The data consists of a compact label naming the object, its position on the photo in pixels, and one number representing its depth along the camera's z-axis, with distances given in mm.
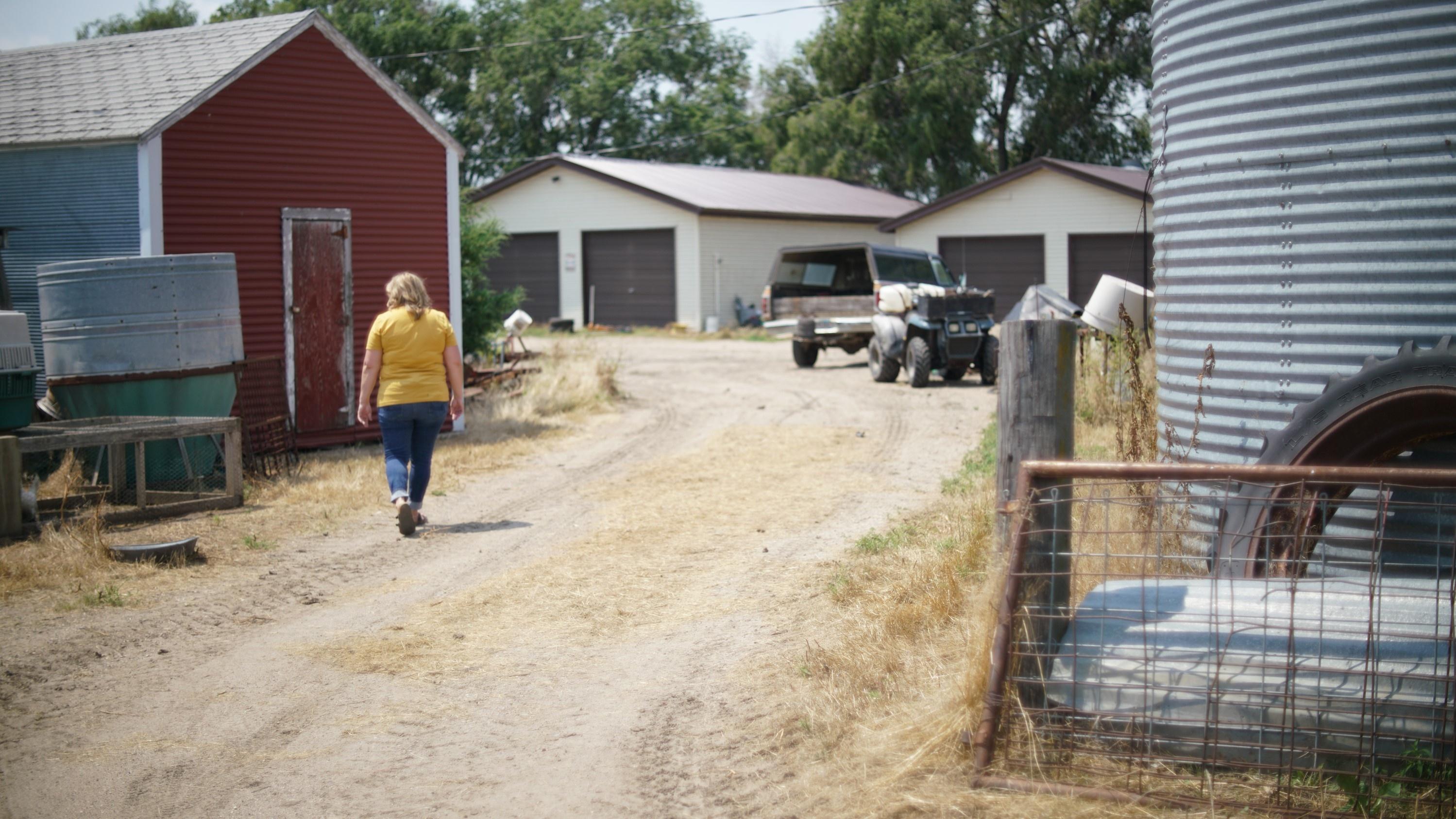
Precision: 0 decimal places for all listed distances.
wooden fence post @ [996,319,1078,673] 5355
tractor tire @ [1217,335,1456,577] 5191
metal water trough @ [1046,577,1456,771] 4059
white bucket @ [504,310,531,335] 17922
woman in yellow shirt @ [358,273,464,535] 8789
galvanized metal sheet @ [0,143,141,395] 11531
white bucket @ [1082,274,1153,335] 10266
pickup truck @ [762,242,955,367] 20984
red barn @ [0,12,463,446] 11742
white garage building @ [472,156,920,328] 32969
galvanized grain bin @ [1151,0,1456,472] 5383
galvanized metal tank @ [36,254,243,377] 10227
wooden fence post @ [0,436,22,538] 8227
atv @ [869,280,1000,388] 17938
